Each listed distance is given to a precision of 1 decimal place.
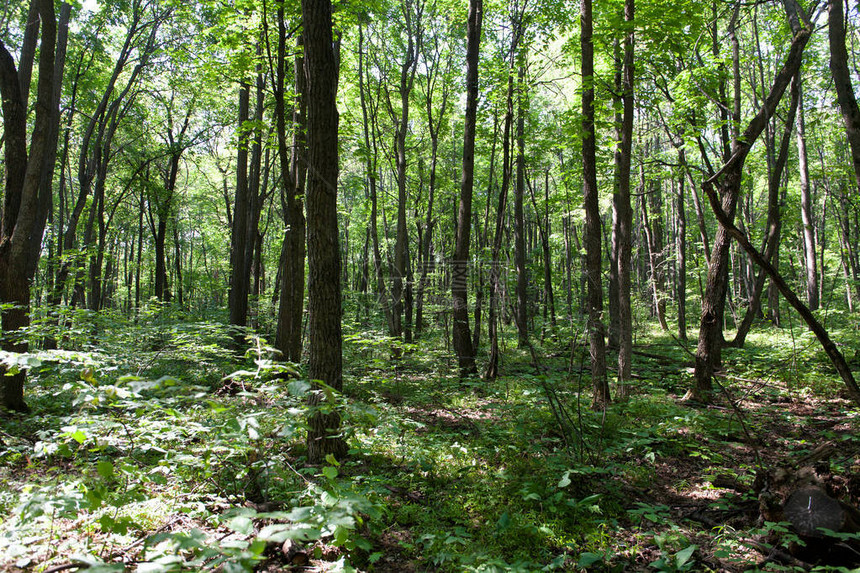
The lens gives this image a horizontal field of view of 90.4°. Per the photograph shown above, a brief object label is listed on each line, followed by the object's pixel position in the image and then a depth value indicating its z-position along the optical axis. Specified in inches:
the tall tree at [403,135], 499.2
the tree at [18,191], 223.6
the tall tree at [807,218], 523.8
